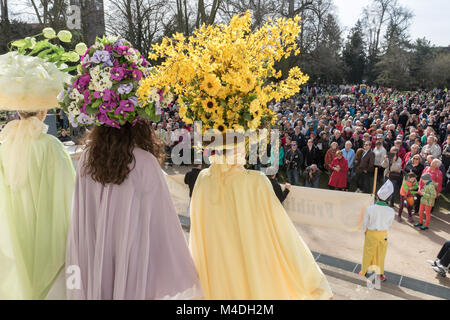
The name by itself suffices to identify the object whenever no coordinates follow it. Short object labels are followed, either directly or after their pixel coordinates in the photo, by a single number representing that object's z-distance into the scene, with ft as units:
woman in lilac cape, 7.23
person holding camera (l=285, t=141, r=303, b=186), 30.58
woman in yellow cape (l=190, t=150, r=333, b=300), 8.06
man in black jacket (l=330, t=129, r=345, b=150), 32.55
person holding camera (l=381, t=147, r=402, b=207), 26.55
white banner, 17.56
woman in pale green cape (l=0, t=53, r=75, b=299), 8.18
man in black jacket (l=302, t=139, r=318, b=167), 31.78
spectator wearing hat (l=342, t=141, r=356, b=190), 29.25
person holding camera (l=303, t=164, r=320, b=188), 29.07
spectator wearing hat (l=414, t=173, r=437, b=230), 22.76
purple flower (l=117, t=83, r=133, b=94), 7.17
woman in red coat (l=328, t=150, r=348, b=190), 27.14
